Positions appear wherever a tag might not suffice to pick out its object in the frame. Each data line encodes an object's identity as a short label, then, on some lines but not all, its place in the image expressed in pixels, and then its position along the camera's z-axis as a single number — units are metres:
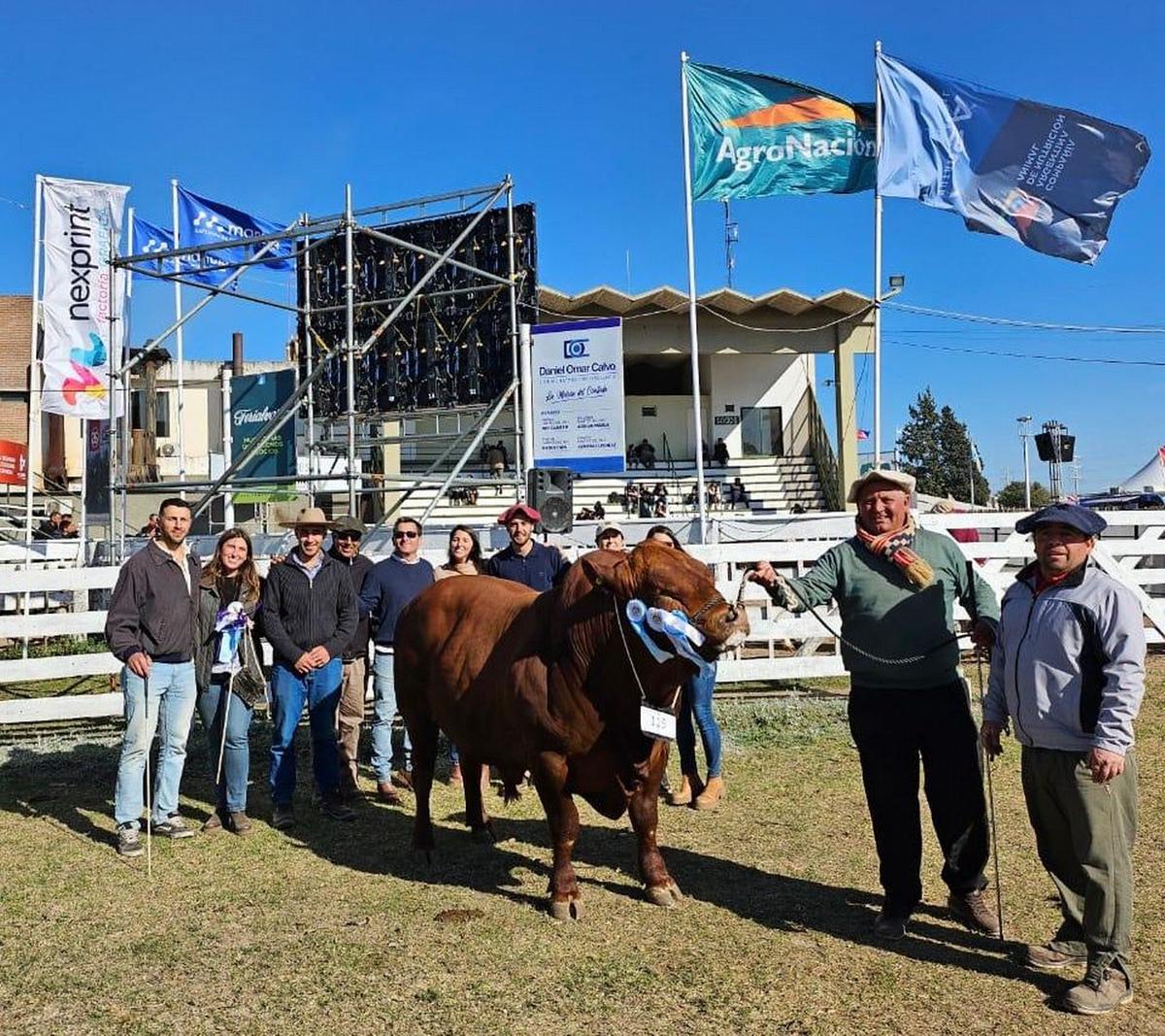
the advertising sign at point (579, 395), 14.04
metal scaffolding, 11.78
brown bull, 4.59
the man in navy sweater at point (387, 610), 7.20
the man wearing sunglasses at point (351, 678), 7.21
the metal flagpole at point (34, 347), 15.88
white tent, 37.09
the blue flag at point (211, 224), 21.23
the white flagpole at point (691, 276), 16.42
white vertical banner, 15.20
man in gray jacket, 3.71
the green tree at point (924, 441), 81.81
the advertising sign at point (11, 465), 28.75
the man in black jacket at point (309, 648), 6.47
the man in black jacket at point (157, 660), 5.95
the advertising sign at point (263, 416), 18.80
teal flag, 15.92
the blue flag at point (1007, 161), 14.64
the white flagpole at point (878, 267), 15.61
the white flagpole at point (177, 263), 20.00
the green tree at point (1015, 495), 71.81
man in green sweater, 4.52
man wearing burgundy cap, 7.68
